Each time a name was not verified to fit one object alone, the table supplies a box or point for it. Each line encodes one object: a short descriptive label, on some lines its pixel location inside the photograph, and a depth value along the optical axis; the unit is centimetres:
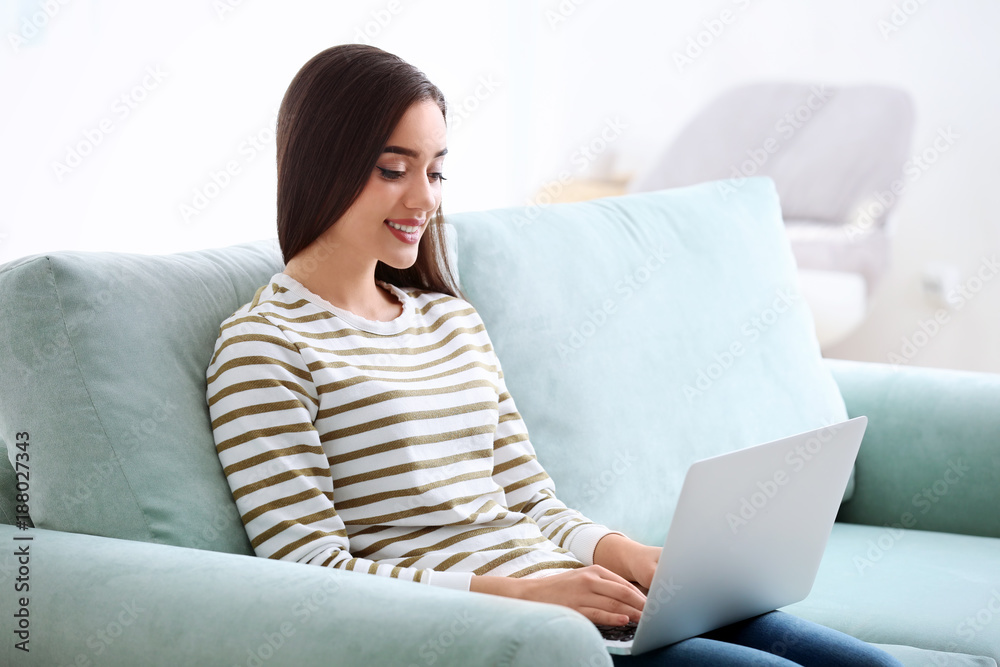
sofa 245
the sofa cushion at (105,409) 264
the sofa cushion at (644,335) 314
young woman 266
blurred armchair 601
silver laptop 254
